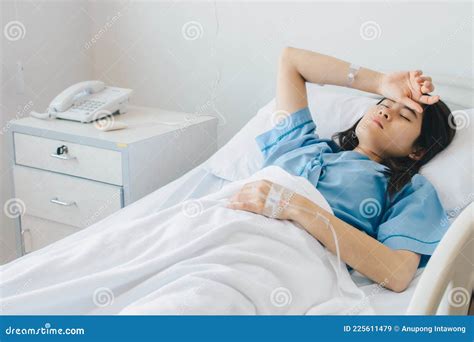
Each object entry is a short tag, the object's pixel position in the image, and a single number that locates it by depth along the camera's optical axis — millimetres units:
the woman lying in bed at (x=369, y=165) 1339
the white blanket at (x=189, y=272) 1117
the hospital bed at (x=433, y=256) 915
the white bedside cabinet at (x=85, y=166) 1912
